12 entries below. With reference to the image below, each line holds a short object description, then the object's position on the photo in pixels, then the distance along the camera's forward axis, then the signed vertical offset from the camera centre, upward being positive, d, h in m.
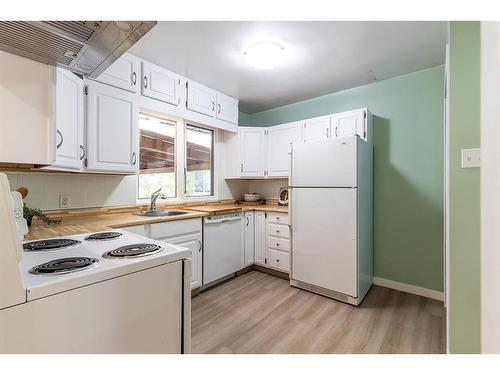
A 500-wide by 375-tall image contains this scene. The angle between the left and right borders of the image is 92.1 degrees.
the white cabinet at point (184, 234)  1.99 -0.43
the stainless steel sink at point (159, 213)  2.43 -0.27
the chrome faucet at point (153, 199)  2.54 -0.13
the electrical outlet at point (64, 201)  2.01 -0.12
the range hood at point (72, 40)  0.81 +0.55
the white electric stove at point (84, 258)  0.76 -0.29
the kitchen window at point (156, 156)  2.65 +0.36
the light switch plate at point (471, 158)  1.31 +0.17
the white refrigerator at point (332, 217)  2.26 -0.29
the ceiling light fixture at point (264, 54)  1.97 +1.14
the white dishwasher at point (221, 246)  2.53 -0.66
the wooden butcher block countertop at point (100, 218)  1.50 -0.27
